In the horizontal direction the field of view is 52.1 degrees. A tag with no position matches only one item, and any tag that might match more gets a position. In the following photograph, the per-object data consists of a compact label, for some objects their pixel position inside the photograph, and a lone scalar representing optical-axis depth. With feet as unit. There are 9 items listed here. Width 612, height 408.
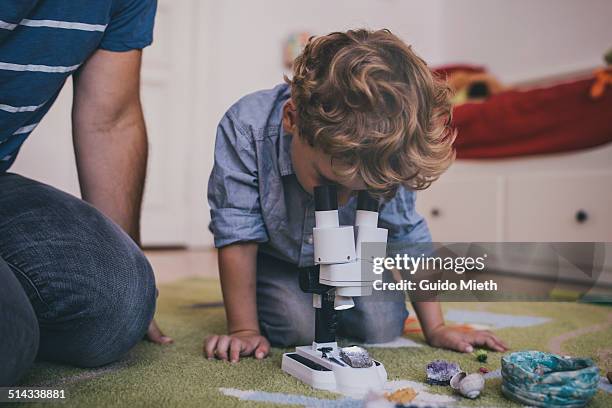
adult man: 2.27
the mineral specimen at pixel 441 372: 2.32
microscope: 2.21
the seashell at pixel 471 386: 2.15
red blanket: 5.76
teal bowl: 2.03
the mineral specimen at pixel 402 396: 2.05
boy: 2.27
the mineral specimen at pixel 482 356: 2.71
